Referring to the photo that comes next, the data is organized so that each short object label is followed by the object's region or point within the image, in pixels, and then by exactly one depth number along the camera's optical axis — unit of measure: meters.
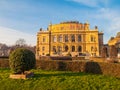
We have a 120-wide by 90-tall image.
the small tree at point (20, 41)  46.12
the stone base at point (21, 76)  6.51
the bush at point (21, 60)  6.58
